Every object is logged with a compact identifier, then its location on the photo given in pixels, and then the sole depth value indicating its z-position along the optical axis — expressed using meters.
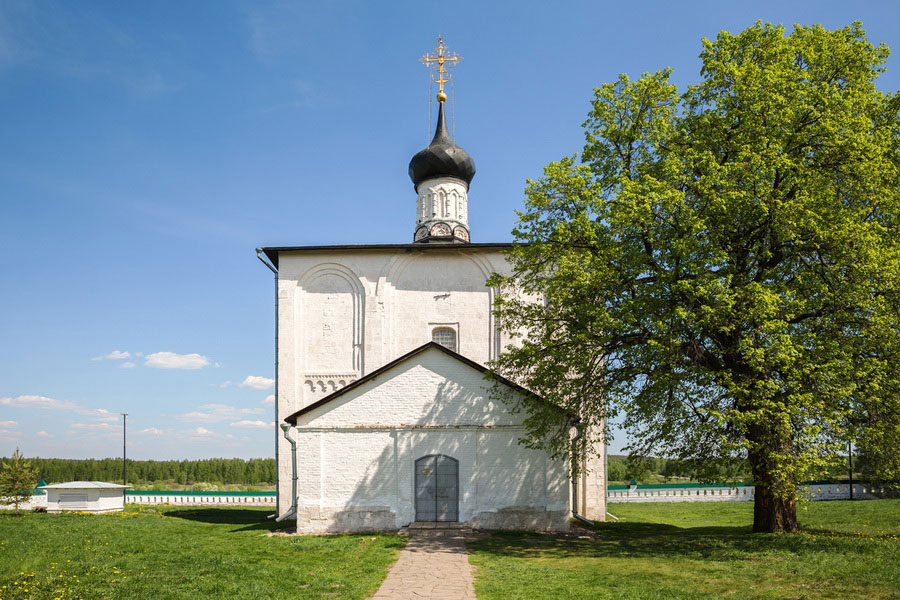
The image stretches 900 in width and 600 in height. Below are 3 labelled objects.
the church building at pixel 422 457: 14.78
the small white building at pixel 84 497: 24.30
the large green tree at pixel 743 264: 11.09
